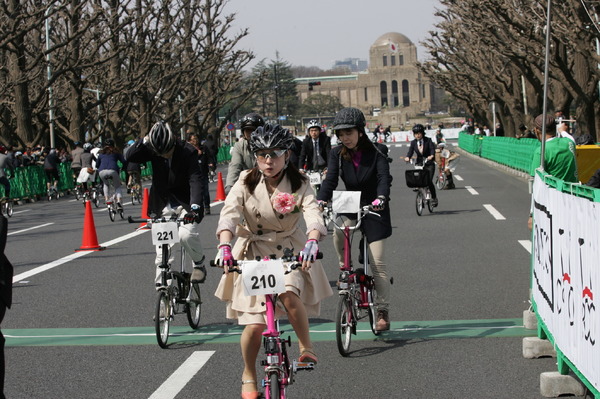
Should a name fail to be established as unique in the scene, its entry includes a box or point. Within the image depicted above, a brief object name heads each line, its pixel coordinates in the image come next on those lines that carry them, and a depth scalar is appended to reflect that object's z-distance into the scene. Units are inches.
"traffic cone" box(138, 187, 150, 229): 692.8
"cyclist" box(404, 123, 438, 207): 832.9
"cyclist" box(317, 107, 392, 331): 313.7
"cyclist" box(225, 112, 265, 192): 468.1
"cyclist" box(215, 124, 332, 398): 216.4
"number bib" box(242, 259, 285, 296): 203.8
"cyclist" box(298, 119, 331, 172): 623.8
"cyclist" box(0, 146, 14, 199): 995.3
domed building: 7101.4
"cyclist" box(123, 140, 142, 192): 1025.8
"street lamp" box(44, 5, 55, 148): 1639.4
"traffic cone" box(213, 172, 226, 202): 1064.8
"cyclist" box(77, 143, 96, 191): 1097.6
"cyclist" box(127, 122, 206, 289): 335.0
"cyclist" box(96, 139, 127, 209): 868.6
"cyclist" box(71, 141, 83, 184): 1291.1
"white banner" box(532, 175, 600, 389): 200.8
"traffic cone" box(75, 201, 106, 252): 614.5
